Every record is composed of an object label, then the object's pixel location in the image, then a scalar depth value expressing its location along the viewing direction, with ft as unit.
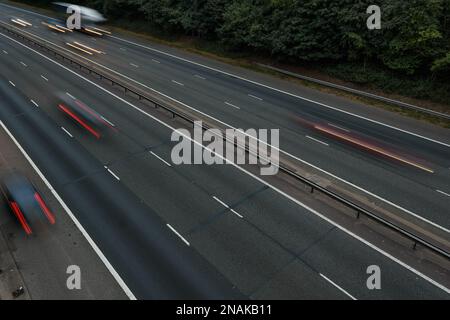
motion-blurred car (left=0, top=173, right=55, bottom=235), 50.88
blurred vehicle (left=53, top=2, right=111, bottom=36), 187.64
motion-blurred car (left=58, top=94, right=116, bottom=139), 79.30
